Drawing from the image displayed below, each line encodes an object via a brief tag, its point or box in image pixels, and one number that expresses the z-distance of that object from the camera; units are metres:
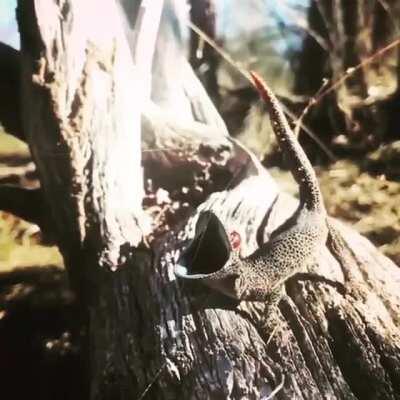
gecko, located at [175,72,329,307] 0.41
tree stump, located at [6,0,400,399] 0.41
